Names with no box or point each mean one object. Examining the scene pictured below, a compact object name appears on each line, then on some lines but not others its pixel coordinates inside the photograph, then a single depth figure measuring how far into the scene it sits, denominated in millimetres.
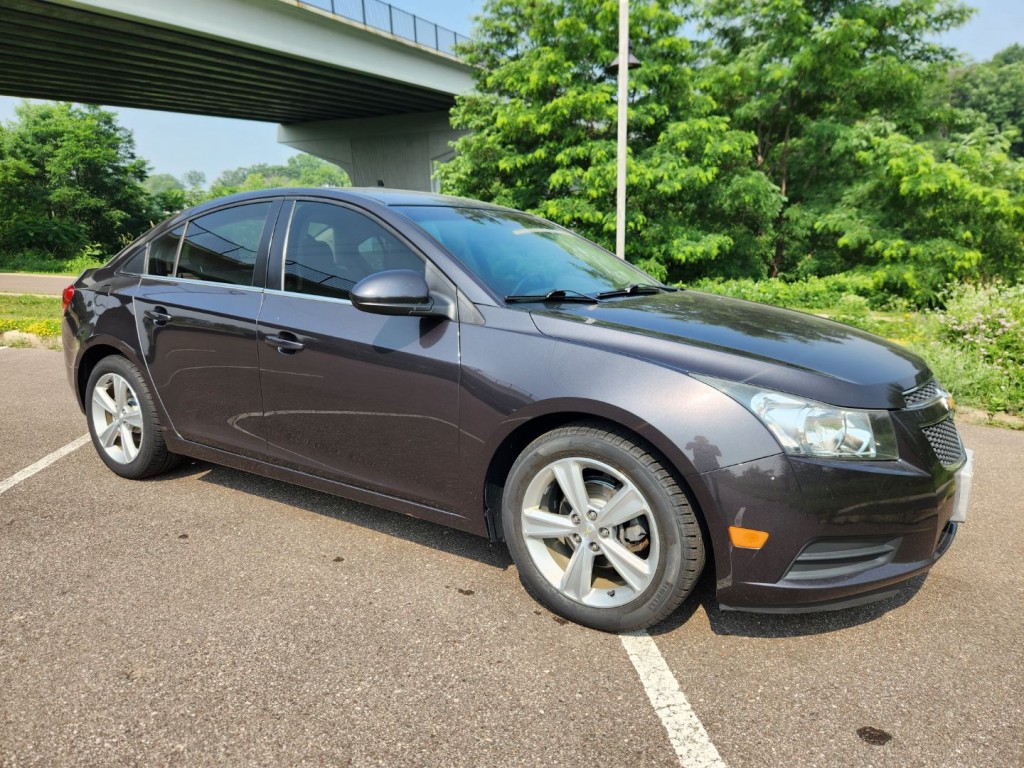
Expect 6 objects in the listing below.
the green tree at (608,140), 14461
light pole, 10891
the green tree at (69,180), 32188
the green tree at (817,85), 15070
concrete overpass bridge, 20484
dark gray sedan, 2383
